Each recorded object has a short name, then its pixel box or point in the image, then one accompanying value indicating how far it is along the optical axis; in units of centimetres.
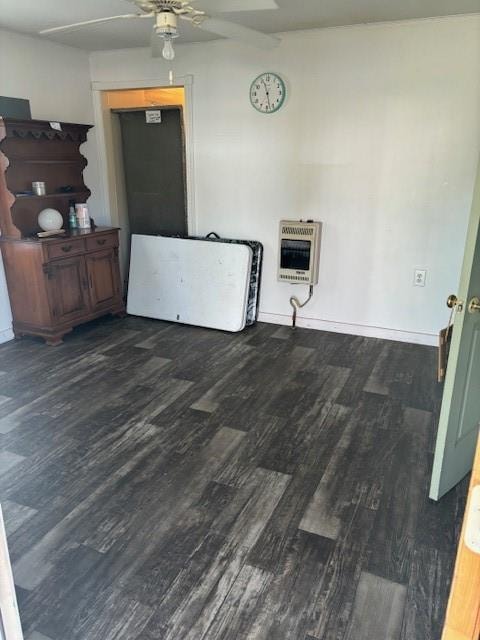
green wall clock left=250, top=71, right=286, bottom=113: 382
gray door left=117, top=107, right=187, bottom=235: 465
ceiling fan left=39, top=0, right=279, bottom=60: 200
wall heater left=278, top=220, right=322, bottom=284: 394
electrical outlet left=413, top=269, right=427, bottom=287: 374
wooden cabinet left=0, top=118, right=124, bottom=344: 372
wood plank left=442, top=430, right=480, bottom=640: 80
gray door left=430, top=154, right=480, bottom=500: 185
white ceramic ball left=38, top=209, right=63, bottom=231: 392
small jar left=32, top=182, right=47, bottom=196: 389
